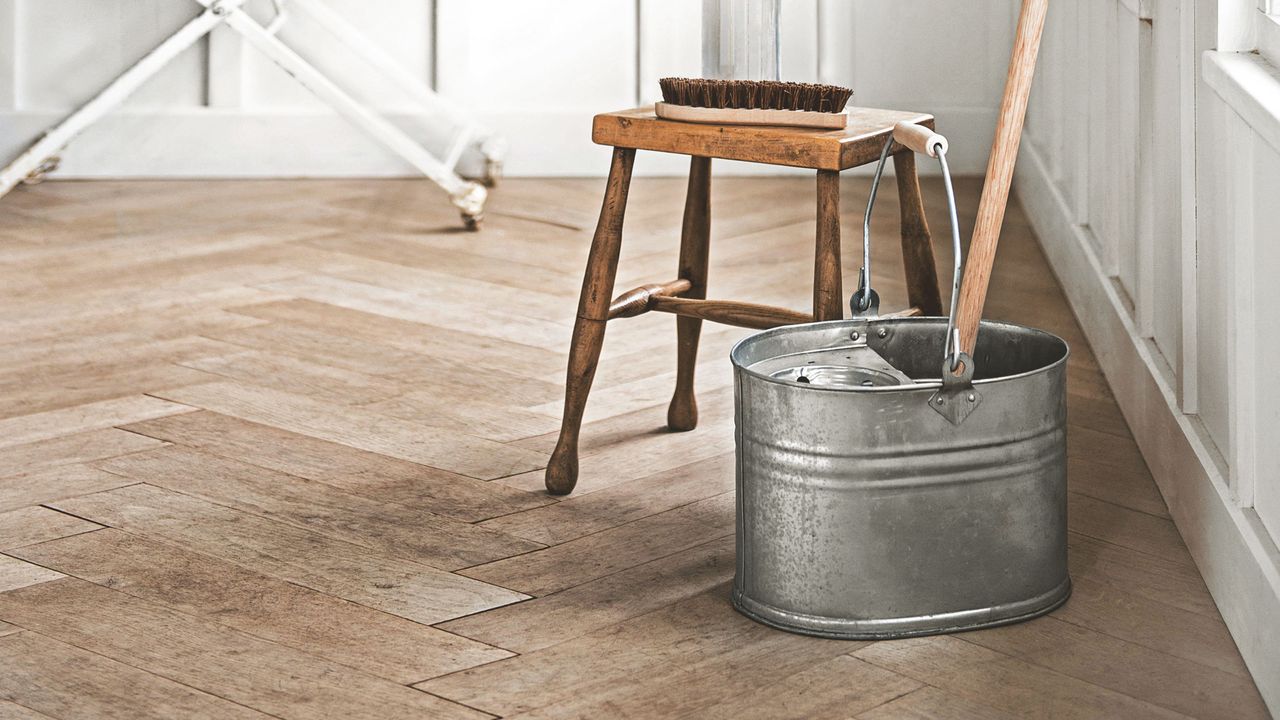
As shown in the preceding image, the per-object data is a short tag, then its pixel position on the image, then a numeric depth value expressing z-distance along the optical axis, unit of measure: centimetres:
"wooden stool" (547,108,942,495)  368
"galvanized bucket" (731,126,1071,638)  344
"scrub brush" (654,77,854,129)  372
